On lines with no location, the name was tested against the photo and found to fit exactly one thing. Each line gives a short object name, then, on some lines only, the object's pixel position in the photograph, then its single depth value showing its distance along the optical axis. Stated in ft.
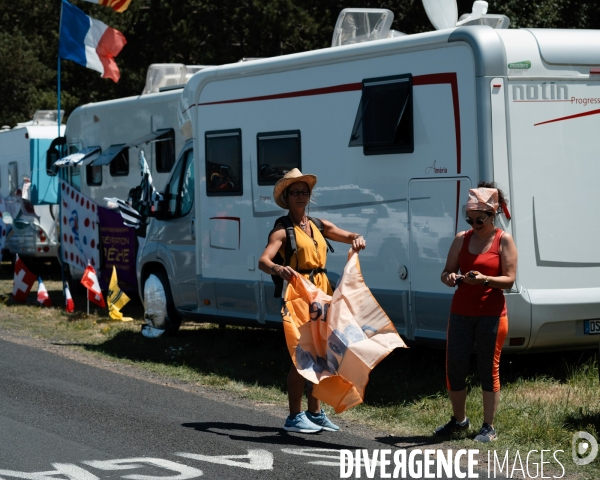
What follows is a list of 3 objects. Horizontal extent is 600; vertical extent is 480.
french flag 51.39
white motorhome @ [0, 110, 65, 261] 60.49
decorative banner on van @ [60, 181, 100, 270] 49.34
